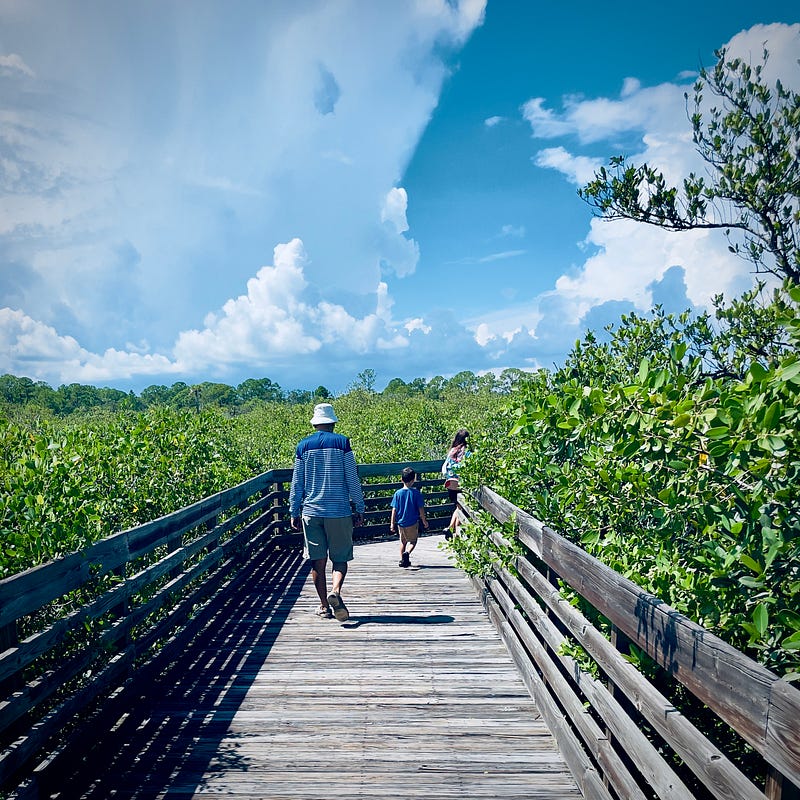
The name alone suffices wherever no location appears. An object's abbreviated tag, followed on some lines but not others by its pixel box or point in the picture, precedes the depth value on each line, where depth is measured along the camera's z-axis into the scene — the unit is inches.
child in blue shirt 323.0
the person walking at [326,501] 241.0
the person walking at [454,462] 345.7
